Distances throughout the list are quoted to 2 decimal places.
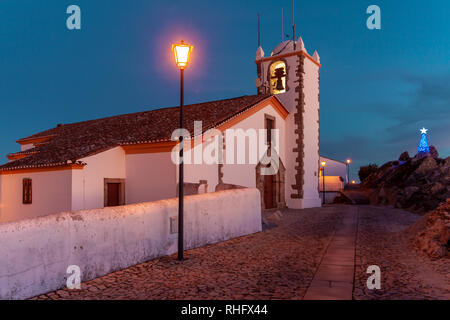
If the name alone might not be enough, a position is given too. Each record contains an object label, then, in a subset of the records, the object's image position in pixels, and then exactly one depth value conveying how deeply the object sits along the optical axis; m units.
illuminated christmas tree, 38.41
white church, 14.87
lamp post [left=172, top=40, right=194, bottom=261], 7.37
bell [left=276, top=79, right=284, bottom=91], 22.02
